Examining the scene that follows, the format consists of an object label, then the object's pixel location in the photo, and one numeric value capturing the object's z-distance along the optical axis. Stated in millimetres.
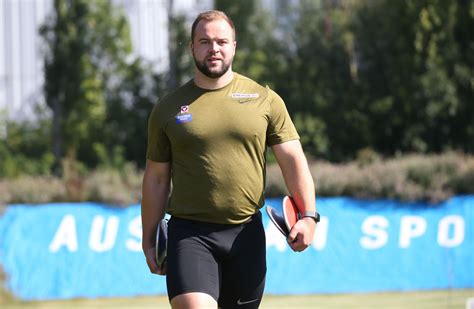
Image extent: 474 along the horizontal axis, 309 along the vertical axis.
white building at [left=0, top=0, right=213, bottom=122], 41812
